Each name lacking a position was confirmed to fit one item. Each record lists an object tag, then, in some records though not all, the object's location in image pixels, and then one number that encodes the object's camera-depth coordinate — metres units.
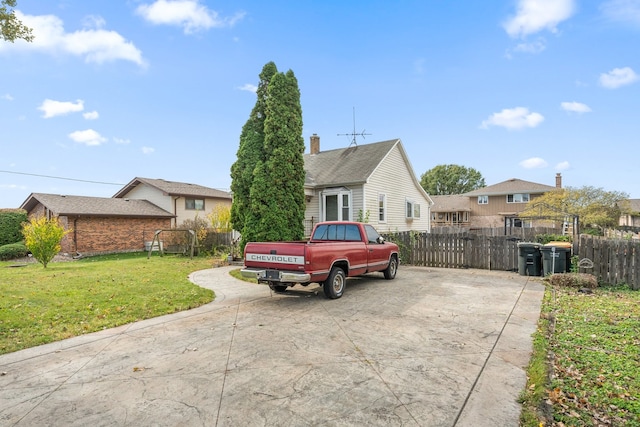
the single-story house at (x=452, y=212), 48.00
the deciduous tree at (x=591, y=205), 28.02
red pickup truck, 7.26
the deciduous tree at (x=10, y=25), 6.85
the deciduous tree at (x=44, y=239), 14.24
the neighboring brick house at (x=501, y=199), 41.00
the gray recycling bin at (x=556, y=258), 10.66
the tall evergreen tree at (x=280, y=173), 13.62
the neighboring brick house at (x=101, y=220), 21.70
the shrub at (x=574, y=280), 9.05
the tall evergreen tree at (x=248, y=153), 14.40
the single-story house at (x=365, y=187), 18.14
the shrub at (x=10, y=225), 23.94
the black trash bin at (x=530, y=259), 11.43
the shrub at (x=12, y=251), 20.58
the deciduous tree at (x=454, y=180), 70.00
